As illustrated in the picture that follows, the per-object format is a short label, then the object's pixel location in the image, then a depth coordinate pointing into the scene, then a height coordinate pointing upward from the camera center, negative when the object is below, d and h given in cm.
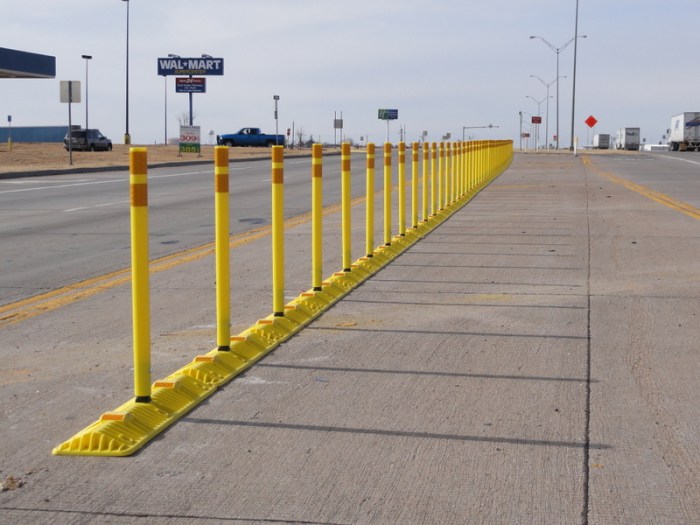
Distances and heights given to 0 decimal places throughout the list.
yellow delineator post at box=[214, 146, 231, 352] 608 -44
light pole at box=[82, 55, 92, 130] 7538 +459
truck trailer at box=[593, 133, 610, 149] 12466 +64
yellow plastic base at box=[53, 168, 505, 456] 486 -126
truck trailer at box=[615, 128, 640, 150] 10444 +82
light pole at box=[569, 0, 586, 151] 7162 +288
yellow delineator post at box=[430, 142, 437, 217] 1667 -44
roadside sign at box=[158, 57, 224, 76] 7325 +559
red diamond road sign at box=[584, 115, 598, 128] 6929 +163
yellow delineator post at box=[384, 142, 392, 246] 1204 -53
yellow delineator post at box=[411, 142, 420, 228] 1416 -65
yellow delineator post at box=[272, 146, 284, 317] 732 -57
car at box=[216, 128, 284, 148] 7600 +61
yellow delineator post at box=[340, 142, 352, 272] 970 -63
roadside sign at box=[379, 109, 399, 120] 11331 +347
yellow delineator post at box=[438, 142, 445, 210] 1777 -53
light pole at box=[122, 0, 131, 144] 6818 +375
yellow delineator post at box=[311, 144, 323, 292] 855 -62
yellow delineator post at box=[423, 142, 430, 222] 1557 -47
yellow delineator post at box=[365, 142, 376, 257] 1081 -62
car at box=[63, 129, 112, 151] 6216 +38
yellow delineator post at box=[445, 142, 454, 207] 1882 -44
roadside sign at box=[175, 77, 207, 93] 6588 +376
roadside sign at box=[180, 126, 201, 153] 5406 +39
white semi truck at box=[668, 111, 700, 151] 8262 +117
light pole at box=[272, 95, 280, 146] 6117 +271
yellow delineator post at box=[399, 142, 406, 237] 1297 -53
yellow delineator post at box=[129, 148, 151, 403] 498 -54
